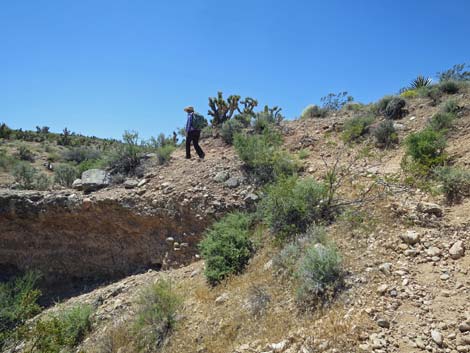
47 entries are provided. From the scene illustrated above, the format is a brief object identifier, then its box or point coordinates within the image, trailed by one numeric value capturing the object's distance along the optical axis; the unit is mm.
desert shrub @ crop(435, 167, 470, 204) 4886
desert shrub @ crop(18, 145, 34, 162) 14731
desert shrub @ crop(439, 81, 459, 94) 9273
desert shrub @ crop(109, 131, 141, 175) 9031
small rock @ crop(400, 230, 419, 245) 4086
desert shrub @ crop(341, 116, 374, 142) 8274
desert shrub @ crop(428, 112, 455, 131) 7289
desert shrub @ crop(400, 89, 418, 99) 10031
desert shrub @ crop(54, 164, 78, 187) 9422
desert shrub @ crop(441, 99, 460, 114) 7855
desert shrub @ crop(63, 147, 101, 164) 13918
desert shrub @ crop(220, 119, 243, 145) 9742
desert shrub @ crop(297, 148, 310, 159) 7953
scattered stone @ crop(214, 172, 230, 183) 7538
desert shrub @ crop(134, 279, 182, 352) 4414
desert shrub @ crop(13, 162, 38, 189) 9478
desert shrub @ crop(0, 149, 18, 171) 11830
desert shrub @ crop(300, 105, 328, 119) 11003
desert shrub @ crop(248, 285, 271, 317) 4027
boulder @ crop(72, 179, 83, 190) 8586
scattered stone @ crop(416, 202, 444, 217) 4582
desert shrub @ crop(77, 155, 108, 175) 9344
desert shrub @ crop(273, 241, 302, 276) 4463
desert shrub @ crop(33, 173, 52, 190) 9258
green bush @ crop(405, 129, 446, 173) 5992
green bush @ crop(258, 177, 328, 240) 5340
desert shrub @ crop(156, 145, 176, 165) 8883
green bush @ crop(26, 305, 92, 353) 4082
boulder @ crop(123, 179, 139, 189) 8203
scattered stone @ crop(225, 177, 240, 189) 7320
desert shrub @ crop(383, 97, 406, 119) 9095
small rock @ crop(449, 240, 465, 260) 3697
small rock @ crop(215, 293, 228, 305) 4594
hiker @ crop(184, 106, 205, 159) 8820
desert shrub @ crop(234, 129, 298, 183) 7238
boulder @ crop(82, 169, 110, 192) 8477
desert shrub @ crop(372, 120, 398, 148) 7939
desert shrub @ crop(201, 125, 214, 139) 10500
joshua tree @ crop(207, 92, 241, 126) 12719
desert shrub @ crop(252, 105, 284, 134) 9774
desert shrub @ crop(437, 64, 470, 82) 10029
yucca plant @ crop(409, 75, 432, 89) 12328
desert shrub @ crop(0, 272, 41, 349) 4700
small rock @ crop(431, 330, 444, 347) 2761
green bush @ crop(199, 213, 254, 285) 5215
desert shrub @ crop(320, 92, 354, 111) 11258
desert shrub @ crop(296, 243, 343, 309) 3742
